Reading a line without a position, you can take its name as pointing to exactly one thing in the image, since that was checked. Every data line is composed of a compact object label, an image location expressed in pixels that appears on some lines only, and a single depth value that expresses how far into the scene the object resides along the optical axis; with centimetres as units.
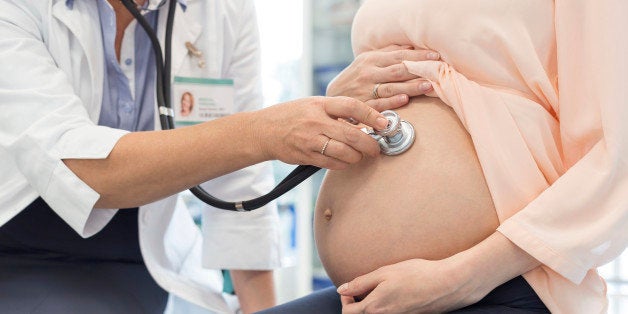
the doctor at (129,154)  111
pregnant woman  94
